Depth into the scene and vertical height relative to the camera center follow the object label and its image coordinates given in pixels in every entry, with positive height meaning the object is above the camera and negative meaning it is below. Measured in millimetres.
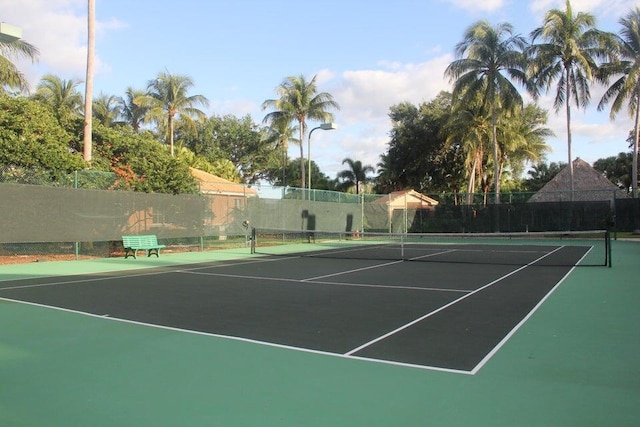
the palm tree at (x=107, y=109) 40594 +9734
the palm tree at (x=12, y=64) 19891 +6466
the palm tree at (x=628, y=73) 30719 +9581
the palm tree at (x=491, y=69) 32781 +10475
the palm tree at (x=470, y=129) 36844 +7518
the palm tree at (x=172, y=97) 36719 +9516
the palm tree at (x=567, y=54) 31453 +10833
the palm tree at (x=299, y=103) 38688 +9542
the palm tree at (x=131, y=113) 42719 +9766
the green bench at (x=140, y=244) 16906 -547
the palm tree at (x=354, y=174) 55188 +5842
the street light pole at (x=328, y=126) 26094 +5247
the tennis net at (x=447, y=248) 17062 -897
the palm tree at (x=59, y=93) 36094 +9774
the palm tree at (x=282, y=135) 39084 +8117
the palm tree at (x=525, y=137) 39281 +7482
